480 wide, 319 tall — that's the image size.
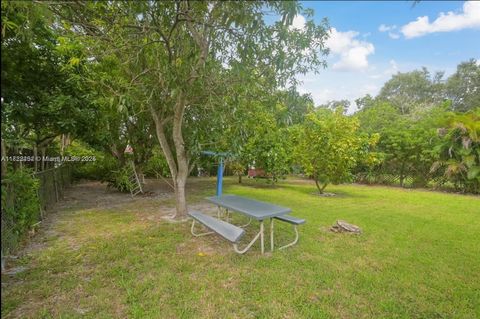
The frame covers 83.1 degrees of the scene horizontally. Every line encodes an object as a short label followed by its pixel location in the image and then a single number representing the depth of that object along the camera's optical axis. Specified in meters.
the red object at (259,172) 11.97
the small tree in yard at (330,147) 9.12
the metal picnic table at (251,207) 3.78
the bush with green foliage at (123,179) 8.84
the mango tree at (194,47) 2.61
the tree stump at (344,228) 5.00
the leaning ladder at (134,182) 8.92
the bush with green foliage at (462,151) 10.05
